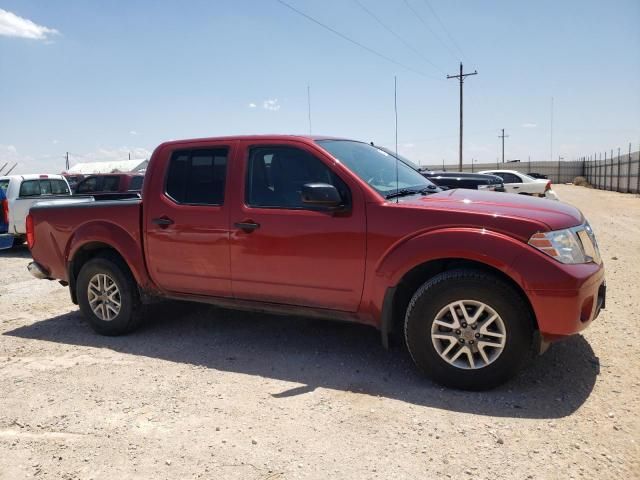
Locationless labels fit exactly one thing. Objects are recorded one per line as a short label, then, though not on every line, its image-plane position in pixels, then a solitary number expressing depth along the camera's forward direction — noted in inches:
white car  695.1
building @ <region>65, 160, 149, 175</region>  1336.4
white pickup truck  424.5
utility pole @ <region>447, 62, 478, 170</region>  1453.0
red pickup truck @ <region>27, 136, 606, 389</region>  132.9
